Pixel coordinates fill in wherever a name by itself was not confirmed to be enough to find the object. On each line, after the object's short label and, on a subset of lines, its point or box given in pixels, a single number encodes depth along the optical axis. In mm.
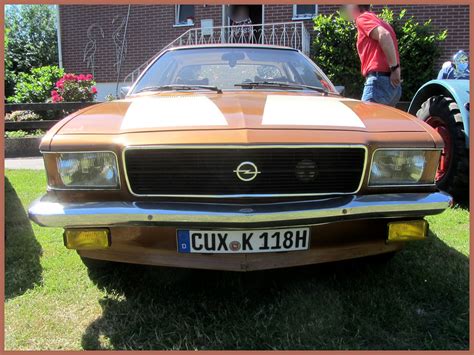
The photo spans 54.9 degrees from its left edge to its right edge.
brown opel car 2232
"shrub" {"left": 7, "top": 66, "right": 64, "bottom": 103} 10914
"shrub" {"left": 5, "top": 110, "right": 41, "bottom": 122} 10148
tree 20558
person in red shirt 4363
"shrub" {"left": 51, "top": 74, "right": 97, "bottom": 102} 9984
